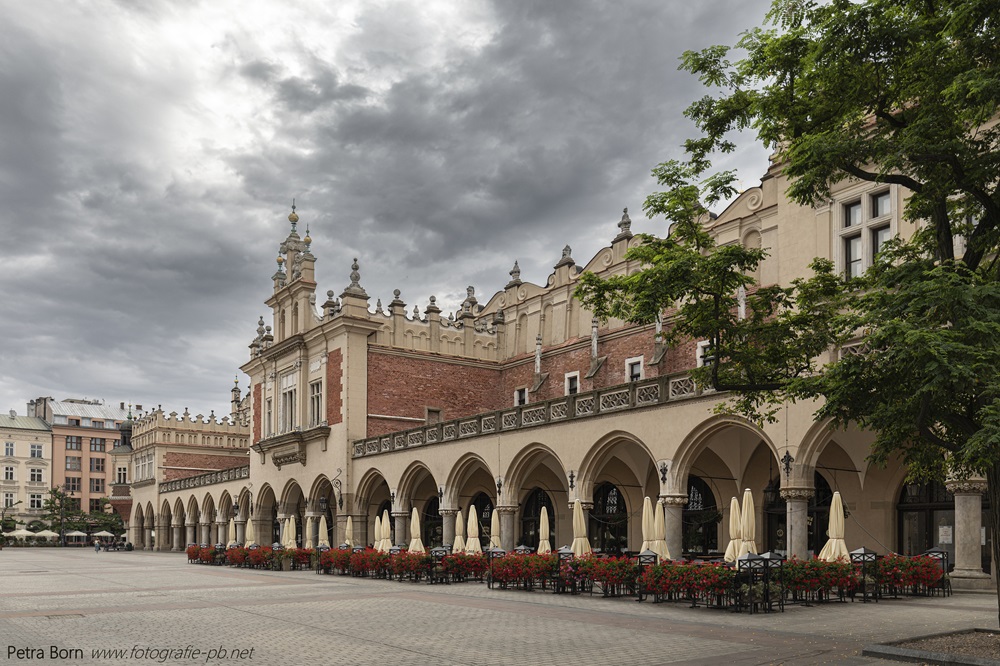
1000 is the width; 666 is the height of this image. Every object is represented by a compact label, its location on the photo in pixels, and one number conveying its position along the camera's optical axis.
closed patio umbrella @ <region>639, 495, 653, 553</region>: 22.34
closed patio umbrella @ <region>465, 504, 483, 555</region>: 28.59
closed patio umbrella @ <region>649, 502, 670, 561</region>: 22.08
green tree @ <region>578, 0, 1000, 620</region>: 11.22
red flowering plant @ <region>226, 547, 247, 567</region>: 38.31
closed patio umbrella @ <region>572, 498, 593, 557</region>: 24.34
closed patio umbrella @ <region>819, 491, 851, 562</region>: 20.25
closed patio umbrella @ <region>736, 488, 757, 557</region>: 19.77
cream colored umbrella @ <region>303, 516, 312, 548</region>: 43.03
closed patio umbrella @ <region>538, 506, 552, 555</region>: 25.32
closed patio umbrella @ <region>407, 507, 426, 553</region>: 30.89
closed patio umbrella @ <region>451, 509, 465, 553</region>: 29.48
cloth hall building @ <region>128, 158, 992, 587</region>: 24.91
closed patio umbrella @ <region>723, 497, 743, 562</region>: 19.97
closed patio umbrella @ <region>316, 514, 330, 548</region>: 41.61
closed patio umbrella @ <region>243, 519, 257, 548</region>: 43.53
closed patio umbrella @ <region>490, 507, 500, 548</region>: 29.52
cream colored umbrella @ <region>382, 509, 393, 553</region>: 32.94
